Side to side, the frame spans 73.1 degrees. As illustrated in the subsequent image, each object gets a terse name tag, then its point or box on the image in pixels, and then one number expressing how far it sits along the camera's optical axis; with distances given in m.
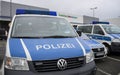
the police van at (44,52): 1.47
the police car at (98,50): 3.36
